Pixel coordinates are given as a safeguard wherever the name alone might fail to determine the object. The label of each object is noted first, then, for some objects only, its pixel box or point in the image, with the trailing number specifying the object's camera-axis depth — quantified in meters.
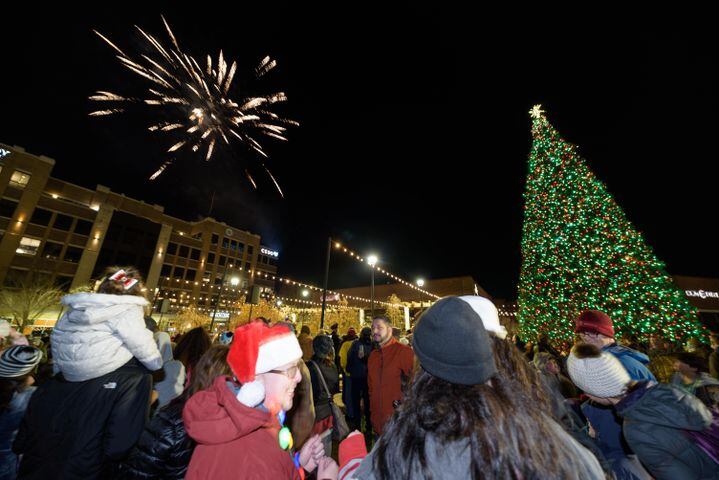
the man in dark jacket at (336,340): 11.65
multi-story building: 30.78
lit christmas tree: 10.19
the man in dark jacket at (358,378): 6.12
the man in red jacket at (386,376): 4.13
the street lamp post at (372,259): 13.76
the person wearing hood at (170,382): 3.22
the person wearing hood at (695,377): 3.04
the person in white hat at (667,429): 1.56
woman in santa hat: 1.48
